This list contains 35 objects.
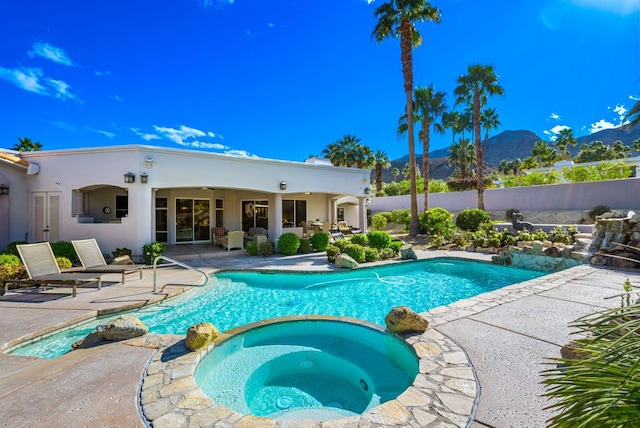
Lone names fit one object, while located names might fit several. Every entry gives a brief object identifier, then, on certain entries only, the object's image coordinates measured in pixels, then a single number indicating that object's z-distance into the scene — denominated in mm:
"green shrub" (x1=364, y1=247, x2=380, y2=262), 11219
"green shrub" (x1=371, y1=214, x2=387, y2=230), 23891
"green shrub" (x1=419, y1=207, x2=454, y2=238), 16719
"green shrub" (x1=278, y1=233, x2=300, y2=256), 12367
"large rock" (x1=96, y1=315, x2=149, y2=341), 4281
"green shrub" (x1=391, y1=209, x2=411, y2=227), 22156
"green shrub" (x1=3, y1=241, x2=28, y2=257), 9289
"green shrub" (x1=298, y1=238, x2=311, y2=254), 12938
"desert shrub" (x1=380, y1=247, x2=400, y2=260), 11695
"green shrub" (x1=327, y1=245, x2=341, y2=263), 10852
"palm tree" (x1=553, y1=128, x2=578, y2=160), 44531
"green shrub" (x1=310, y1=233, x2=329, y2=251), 13203
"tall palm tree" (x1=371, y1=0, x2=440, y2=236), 15086
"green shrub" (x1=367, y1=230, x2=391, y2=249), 12086
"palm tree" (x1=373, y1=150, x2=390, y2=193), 38612
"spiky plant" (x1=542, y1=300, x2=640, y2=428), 1013
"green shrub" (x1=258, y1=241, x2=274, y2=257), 12320
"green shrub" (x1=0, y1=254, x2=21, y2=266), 7514
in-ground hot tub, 3533
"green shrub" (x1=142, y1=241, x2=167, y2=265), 9898
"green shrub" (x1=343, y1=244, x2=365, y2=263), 10836
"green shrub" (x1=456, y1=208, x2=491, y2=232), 17578
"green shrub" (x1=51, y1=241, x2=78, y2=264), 9328
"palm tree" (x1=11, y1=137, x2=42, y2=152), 22297
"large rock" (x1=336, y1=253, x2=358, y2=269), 10023
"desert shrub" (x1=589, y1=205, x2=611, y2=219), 18362
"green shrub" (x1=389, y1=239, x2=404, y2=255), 12172
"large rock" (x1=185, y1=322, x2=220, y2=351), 3914
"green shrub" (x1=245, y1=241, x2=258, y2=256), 12250
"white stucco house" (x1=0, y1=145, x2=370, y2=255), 10344
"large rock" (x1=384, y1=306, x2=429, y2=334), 4312
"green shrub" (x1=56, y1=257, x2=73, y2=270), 8399
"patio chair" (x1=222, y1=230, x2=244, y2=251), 13062
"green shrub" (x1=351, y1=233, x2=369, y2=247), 12008
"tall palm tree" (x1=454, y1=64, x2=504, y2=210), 20219
